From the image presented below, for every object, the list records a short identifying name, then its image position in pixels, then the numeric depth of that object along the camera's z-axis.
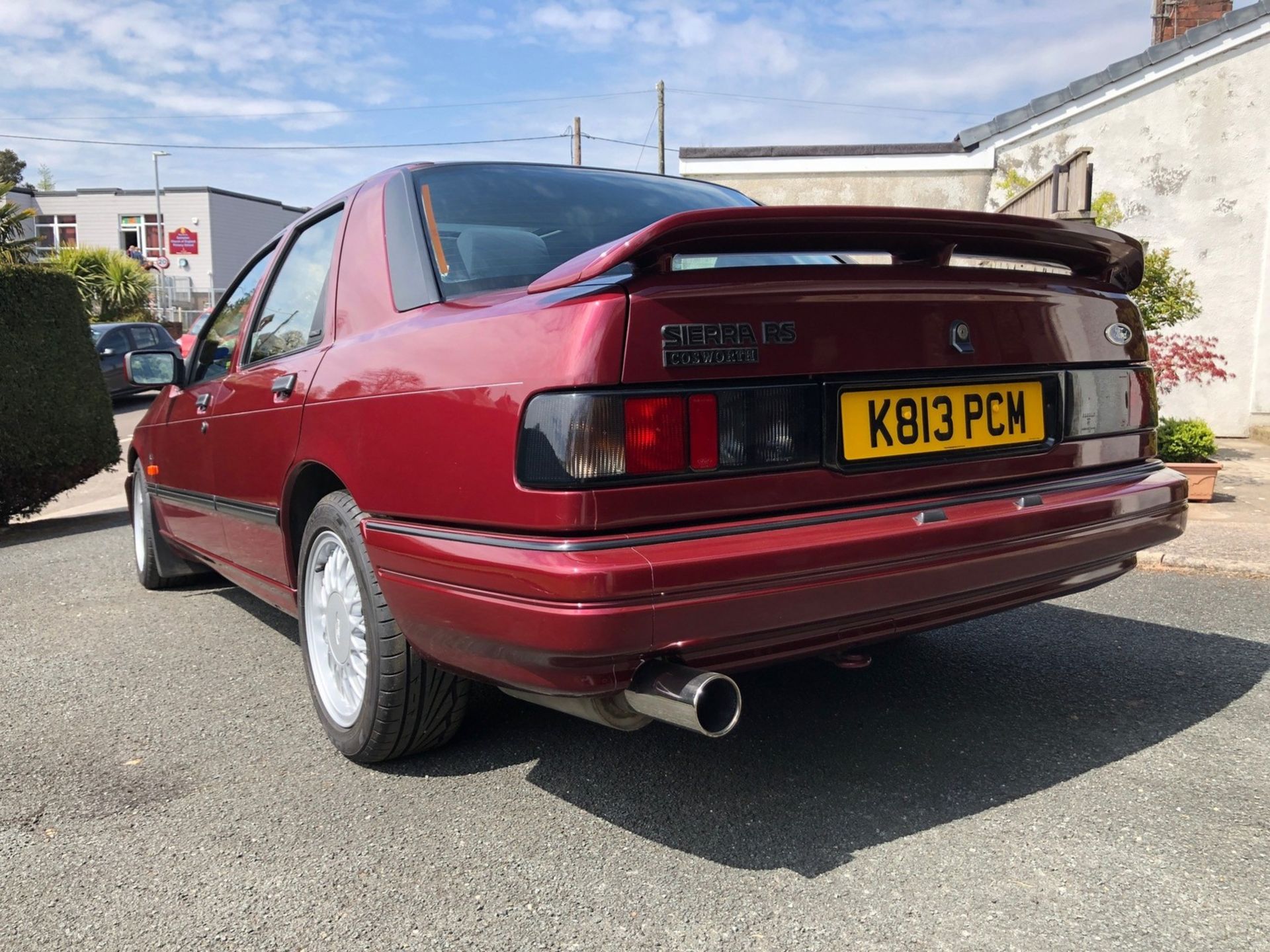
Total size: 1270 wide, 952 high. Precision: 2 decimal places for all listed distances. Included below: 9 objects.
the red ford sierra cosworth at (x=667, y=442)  1.86
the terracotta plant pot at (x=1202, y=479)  6.39
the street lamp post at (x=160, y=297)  37.22
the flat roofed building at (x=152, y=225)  46.34
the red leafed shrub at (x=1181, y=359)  8.16
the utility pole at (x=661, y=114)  31.92
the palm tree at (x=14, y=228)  13.75
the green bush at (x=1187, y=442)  6.59
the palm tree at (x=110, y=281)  29.27
